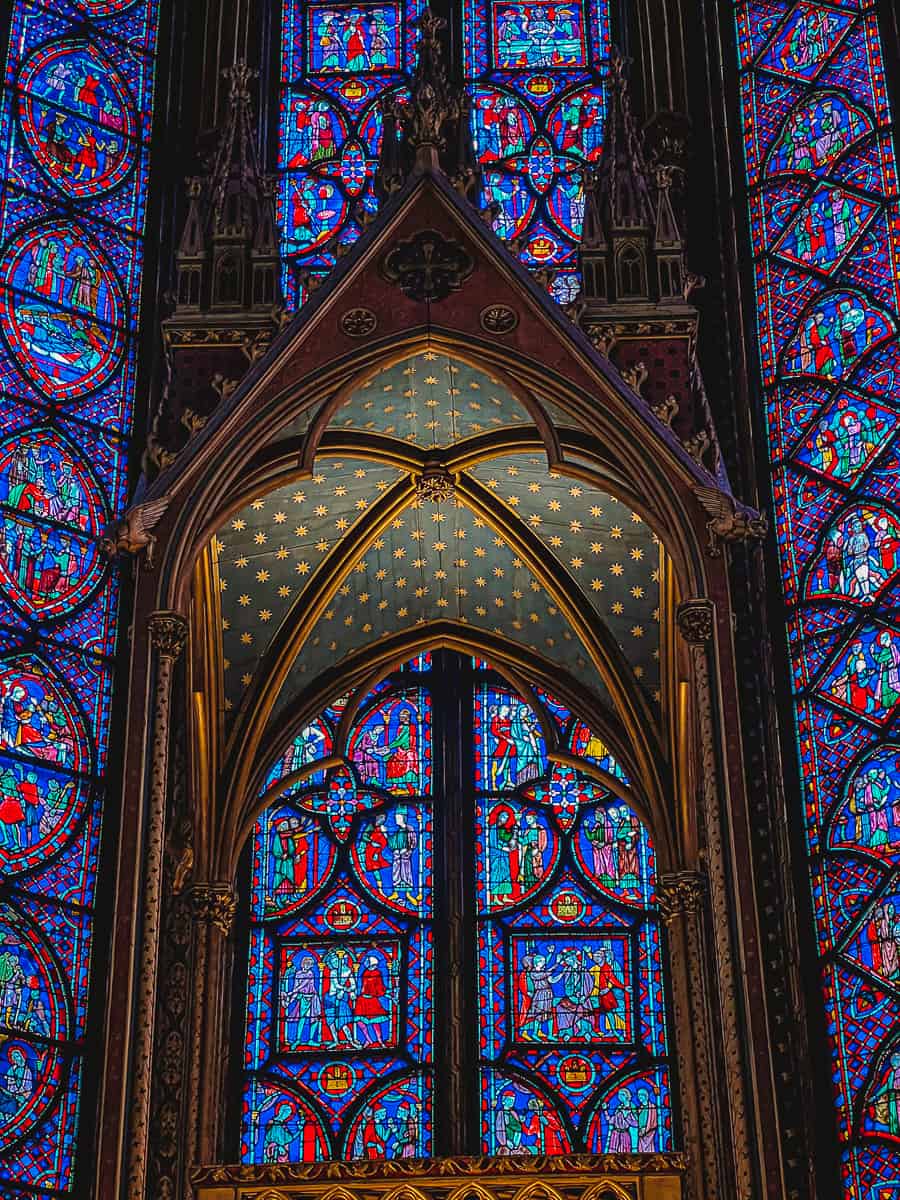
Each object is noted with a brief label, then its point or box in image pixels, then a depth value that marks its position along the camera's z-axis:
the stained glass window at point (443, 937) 15.00
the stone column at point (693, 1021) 13.58
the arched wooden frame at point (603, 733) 12.67
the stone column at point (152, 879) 11.96
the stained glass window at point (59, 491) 14.27
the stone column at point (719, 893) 12.03
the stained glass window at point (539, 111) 17.84
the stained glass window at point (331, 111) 17.86
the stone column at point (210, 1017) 14.02
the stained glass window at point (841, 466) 14.43
